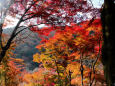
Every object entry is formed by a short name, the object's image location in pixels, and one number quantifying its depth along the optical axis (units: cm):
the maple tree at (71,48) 647
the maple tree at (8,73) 829
